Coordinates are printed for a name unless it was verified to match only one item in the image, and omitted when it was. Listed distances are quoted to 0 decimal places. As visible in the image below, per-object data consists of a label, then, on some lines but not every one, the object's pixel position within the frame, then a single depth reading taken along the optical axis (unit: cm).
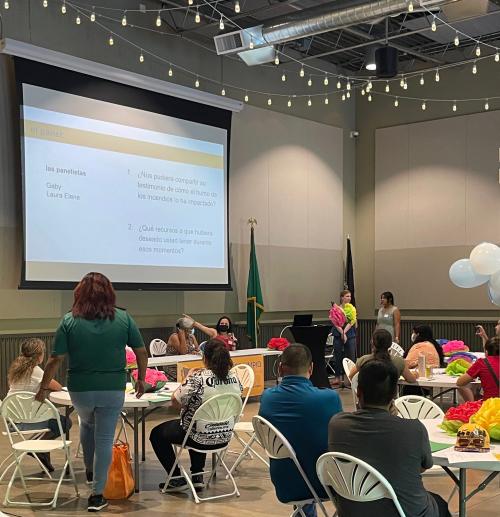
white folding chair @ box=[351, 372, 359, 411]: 616
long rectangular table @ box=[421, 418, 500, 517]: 320
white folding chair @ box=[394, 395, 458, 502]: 493
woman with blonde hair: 560
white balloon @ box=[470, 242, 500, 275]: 611
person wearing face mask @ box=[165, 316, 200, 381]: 937
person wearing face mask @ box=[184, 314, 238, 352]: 990
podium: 971
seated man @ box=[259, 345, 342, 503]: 373
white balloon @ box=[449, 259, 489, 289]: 679
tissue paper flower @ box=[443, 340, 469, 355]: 892
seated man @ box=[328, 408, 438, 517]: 291
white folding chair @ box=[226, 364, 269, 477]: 549
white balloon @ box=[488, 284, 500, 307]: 598
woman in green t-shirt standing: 465
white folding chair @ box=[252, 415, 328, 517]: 364
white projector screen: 876
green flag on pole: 1156
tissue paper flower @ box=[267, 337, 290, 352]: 1020
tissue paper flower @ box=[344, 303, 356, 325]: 1166
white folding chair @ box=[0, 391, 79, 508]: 500
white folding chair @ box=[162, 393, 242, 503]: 494
